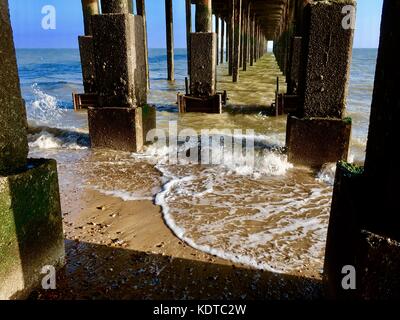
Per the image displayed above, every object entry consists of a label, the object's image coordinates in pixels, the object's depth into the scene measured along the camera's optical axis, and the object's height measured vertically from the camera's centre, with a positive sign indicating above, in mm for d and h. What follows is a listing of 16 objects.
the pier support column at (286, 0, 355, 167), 4195 -450
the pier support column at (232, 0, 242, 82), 14070 +644
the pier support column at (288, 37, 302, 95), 8477 -240
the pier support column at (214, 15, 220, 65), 24030 +2235
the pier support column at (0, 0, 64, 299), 1783 -730
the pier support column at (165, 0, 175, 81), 13377 +1050
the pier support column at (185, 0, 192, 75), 14805 +1594
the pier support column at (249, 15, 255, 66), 27169 +1598
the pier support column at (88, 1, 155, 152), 4906 -342
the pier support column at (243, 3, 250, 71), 20439 +1358
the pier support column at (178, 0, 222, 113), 8328 -312
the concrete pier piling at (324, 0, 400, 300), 1354 -555
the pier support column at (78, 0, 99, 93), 8680 +146
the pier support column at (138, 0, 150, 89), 11812 +1617
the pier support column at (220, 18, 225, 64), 29488 +1675
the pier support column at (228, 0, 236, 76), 13488 +1189
